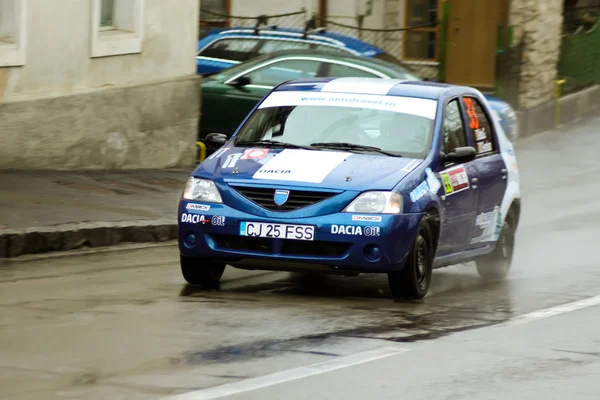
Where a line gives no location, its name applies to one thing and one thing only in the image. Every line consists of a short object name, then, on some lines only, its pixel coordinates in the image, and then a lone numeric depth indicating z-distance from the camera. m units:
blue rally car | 19.17
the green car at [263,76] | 38.53
